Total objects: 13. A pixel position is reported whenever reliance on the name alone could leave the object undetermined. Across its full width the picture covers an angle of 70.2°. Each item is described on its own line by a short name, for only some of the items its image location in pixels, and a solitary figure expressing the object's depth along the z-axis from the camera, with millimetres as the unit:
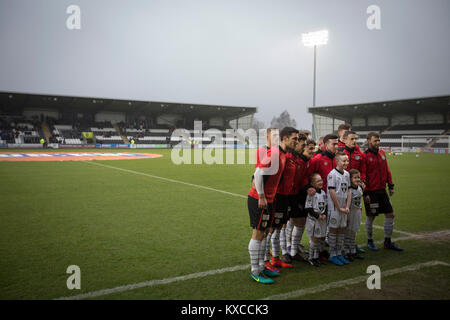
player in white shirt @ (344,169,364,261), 4973
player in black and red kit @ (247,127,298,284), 3953
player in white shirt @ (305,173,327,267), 4758
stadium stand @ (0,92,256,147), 45188
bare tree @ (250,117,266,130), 113412
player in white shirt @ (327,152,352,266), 4785
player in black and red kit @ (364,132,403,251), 5477
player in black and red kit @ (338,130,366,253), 5448
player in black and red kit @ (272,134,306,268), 4449
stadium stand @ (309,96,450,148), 47031
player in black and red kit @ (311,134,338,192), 5113
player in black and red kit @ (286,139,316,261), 4941
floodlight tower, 45344
